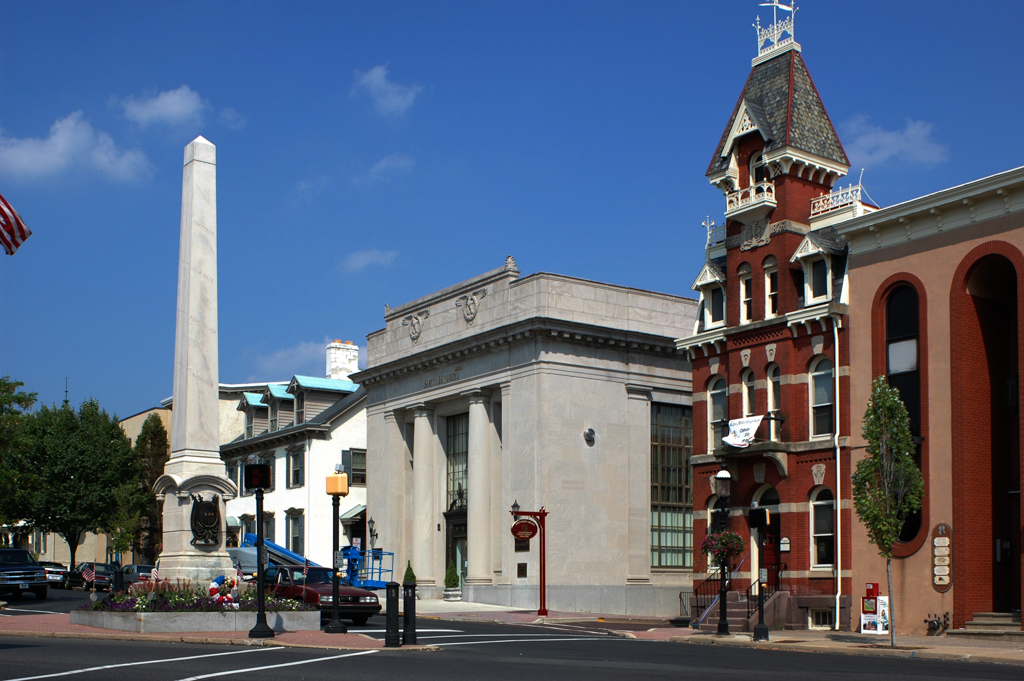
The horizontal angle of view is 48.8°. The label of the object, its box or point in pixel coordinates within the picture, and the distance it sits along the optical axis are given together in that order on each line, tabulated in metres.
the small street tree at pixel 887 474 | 27.30
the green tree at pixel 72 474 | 66.81
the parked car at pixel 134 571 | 46.47
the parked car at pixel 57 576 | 59.25
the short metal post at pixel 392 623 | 21.48
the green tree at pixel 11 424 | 45.44
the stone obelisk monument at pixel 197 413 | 26.44
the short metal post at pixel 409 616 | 21.84
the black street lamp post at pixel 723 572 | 29.06
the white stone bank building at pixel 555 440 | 43.59
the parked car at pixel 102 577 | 49.97
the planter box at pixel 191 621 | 23.73
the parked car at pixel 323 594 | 30.19
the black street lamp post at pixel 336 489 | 25.93
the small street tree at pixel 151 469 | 72.56
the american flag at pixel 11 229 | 23.47
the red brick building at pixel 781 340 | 33.59
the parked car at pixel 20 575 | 42.44
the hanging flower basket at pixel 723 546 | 31.12
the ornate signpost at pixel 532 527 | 41.12
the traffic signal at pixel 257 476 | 23.17
